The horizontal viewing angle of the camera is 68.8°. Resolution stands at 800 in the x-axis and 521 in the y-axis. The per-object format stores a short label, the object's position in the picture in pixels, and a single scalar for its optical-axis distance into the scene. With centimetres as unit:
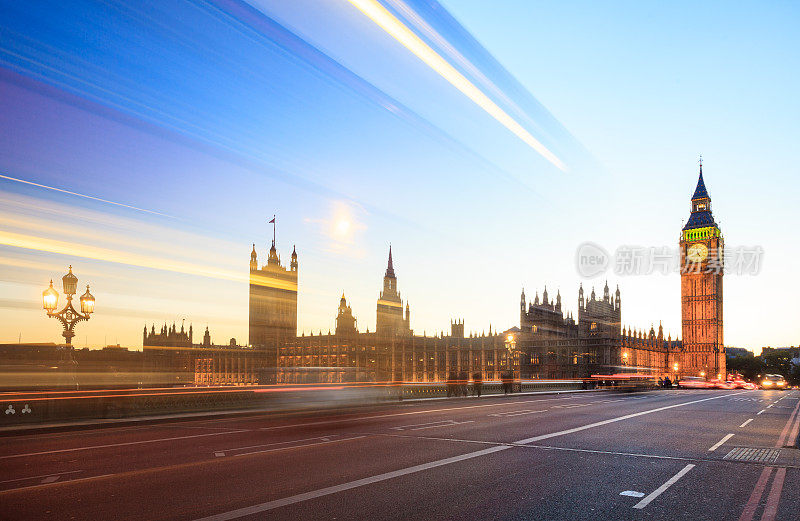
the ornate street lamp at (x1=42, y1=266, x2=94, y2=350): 2033
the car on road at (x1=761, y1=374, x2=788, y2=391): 8144
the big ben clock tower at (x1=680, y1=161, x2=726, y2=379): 14712
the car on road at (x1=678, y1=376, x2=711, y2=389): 7869
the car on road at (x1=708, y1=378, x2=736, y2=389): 8138
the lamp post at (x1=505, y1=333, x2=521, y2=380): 4316
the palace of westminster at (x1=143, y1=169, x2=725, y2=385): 10106
